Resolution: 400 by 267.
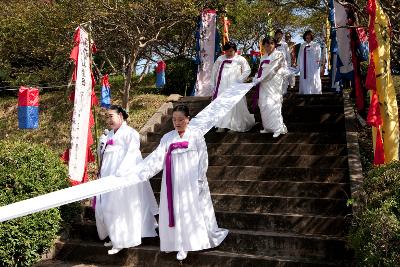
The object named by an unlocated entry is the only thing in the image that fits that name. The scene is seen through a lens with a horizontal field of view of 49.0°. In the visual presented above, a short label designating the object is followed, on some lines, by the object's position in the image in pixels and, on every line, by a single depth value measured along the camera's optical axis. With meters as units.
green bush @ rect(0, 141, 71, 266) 5.17
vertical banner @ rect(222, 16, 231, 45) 14.64
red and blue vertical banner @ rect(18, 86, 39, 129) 9.96
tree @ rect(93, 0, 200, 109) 12.18
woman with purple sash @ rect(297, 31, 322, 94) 11.25
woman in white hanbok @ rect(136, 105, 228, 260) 4.88
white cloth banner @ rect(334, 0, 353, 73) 8.34
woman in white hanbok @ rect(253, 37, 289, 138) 7.42
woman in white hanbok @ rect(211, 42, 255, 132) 8.18
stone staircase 4.86
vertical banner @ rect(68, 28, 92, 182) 6.91
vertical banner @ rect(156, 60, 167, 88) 13.40
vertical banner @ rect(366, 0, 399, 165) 5.23
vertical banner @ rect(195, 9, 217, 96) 11.80
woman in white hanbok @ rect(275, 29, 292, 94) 10.92
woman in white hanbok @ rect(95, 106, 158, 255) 5.31
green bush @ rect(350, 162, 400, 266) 3.23
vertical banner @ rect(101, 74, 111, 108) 11.27
